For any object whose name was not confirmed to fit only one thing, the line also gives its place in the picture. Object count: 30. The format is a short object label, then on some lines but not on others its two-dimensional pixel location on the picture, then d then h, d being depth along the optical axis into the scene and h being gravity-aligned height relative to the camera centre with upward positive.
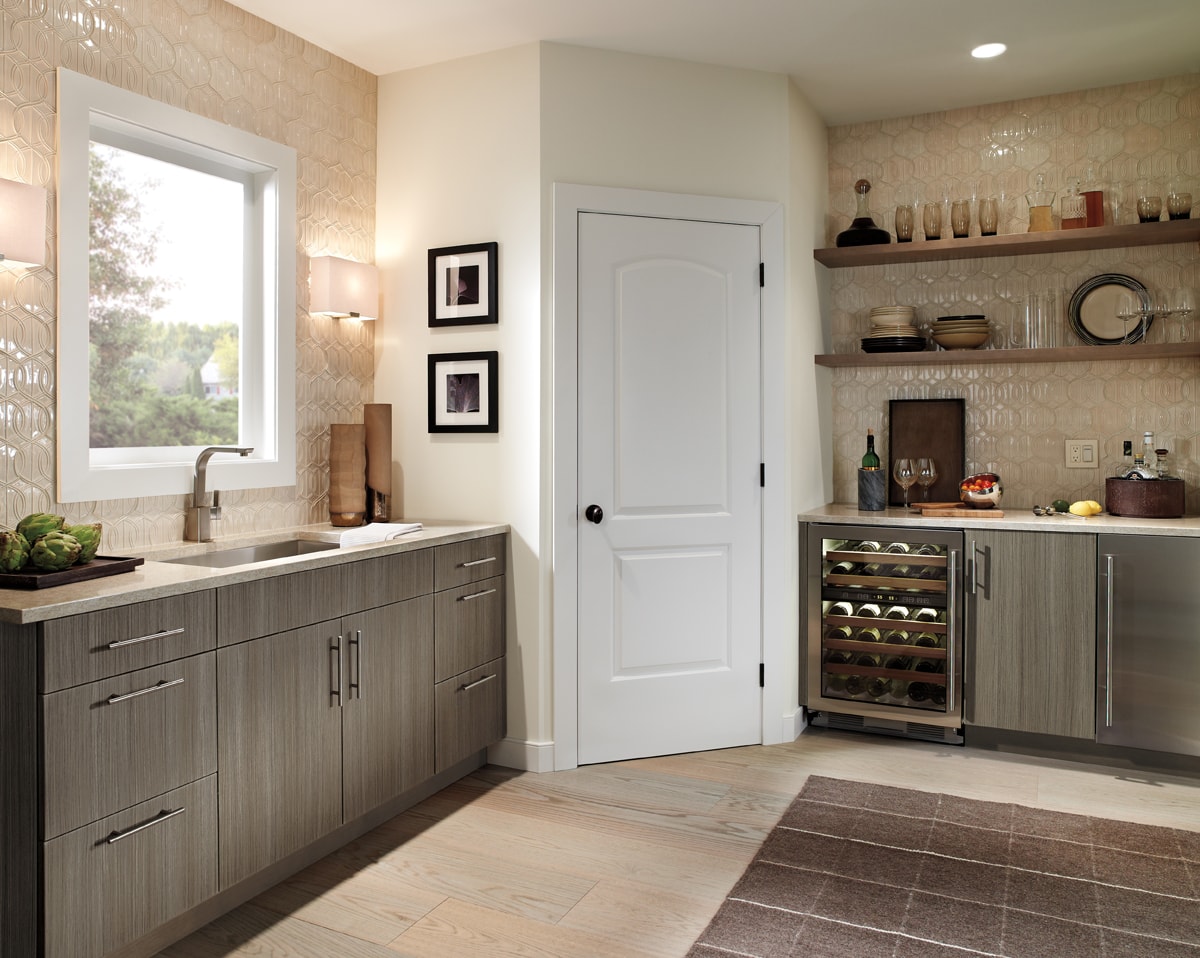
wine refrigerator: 3.55 -0.62
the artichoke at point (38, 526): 2.09 -0.10
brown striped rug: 2.19 -1.12
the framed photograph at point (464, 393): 3.40 +0.33
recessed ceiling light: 3.36 +1.60
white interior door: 3.39 -0.03
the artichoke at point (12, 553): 2.01 -0.16
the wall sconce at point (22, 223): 2.23 +0.65
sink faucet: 2.81 -0.08
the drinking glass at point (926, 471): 3.81 +0.03
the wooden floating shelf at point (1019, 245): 3.50 +0.95
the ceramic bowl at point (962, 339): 3.85 +0.59
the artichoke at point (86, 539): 2.14 -0.14
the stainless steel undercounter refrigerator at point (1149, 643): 3.19 -0.60
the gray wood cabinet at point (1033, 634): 3.34 -0.60
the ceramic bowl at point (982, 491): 3.74 -0.06
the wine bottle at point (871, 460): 3.87 +0.07
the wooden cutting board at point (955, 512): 3.56 -0.14
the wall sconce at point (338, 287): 3.29 +0.71
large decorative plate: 3.70 +0.69
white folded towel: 2.85 -0.17
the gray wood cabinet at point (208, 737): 1.80 -0.63
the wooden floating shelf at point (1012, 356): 3.49 +0.50
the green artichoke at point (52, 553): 2.02 -0.16
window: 2.51 +0.59
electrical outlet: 3.80 +0.09
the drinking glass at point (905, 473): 3.79 +0.02
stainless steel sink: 2.75 -0.24
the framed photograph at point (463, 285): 3.39 +0.74
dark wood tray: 1.96 -0.21
